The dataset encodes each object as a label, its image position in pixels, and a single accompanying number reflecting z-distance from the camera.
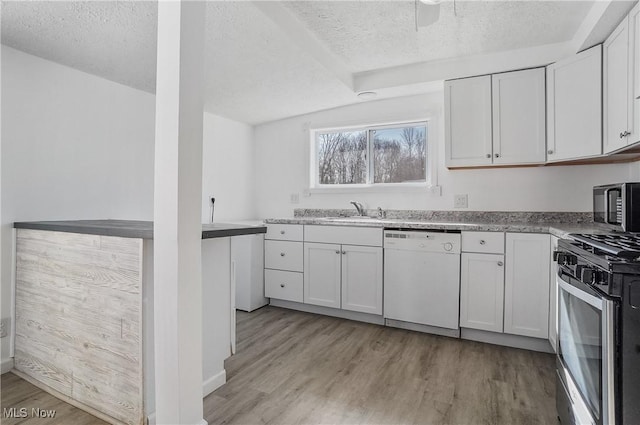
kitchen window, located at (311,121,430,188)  3.44
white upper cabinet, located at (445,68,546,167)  2.58
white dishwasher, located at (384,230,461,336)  2.62
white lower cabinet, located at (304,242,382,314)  2.93
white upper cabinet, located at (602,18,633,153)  1.92
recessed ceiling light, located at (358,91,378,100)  3.26
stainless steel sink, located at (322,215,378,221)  3.30
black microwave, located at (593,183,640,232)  1.75
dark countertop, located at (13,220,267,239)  1.51
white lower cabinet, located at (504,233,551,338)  2.33
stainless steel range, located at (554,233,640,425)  1.02
